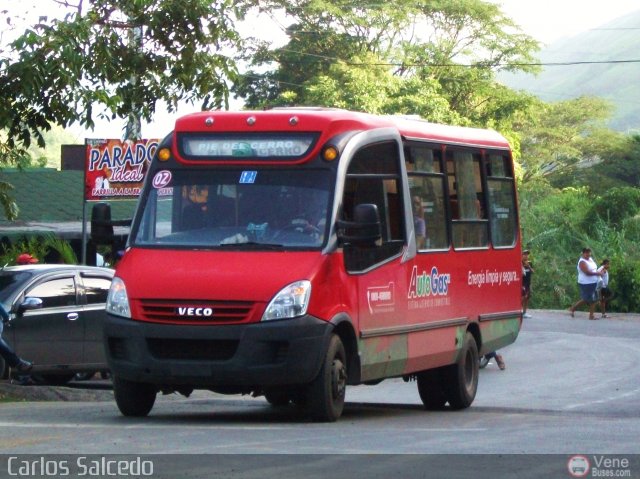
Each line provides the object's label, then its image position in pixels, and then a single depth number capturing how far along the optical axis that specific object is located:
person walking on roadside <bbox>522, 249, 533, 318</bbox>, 32.07
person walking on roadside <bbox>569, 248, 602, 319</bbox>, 34.78
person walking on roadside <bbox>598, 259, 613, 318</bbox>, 36.44
